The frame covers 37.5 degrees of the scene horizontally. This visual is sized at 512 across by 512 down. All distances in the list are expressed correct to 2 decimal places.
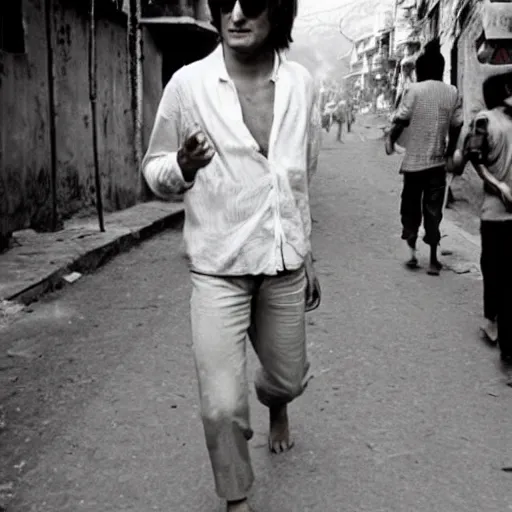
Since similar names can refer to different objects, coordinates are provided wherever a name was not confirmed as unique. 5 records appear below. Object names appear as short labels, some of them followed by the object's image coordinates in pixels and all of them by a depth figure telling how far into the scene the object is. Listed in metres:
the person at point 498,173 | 4.27
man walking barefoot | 2.41
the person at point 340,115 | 29.89
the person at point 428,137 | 6.75
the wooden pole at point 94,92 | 8.74
